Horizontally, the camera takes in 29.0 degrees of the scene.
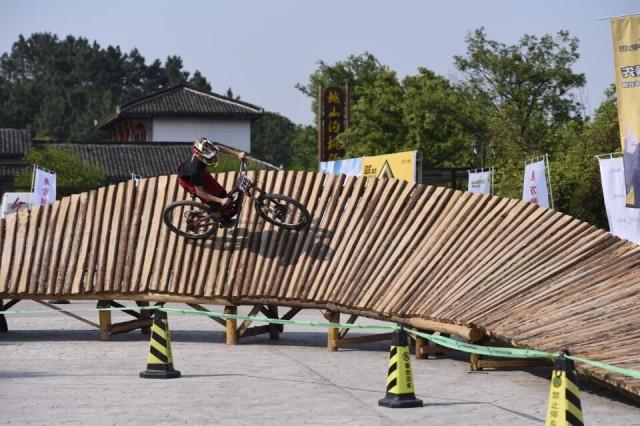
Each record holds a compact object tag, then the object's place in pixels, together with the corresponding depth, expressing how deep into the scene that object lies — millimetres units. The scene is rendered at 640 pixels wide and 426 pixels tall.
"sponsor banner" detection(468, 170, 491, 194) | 29422
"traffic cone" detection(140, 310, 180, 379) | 13509
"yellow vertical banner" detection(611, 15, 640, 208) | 16078
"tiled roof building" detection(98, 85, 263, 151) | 84000
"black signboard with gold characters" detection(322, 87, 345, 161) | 53188
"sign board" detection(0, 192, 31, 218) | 36406
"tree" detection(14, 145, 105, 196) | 60688
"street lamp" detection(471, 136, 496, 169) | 50084
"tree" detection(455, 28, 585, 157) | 57156
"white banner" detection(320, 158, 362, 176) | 30759
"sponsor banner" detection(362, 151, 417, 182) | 26117
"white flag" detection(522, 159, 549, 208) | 24547
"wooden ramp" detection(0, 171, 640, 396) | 14775
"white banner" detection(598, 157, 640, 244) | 19844
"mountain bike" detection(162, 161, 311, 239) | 18078
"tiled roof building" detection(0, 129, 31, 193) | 66438
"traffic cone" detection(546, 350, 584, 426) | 8742
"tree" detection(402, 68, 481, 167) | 57719
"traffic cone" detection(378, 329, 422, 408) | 11375
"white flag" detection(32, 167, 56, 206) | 33625
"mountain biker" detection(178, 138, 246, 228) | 17859
